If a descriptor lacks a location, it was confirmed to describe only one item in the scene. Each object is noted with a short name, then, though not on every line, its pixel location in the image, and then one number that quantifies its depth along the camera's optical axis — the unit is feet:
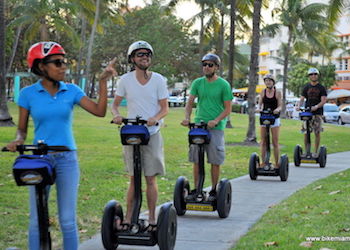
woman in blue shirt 15.01
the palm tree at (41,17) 135.37
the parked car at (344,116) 143.02
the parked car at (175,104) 197.36
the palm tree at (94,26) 131.56
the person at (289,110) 175.92
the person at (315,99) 43.62
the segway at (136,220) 18.70
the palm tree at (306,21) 145.59
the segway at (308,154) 43.78
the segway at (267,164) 36.04
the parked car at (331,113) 149.07
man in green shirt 25.82
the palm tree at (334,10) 70.85
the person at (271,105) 36.40
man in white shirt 19.86
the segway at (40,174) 13.93
